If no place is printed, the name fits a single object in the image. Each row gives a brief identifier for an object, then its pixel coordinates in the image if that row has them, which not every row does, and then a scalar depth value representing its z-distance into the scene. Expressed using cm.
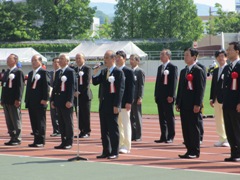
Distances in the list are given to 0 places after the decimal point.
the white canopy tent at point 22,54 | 6462
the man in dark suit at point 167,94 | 1553
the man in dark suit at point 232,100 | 1176
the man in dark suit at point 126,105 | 1329
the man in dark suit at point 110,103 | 1251
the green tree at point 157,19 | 8038
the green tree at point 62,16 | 8025
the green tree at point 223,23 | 9775
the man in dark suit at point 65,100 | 1421
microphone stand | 1213
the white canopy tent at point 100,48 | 6744
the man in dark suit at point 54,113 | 1712
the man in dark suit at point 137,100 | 1586
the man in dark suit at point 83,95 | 1671
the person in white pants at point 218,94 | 1438
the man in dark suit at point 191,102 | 1237
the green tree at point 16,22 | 7769
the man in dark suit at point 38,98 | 1474
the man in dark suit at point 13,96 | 1514
